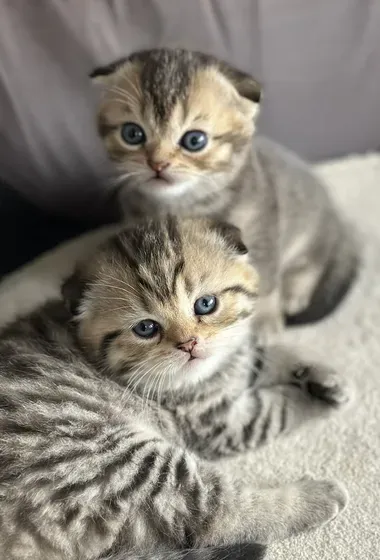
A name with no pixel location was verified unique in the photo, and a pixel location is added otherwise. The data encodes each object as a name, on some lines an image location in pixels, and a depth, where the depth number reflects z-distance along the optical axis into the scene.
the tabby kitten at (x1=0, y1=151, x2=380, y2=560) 0.24
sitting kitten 0.29
